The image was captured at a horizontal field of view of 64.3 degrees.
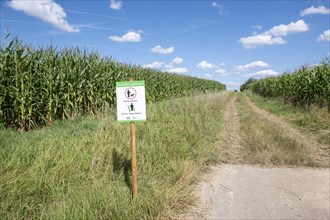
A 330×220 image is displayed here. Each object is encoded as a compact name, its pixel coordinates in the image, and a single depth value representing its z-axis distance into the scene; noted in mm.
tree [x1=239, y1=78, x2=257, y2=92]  99862
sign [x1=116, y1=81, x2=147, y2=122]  3797
